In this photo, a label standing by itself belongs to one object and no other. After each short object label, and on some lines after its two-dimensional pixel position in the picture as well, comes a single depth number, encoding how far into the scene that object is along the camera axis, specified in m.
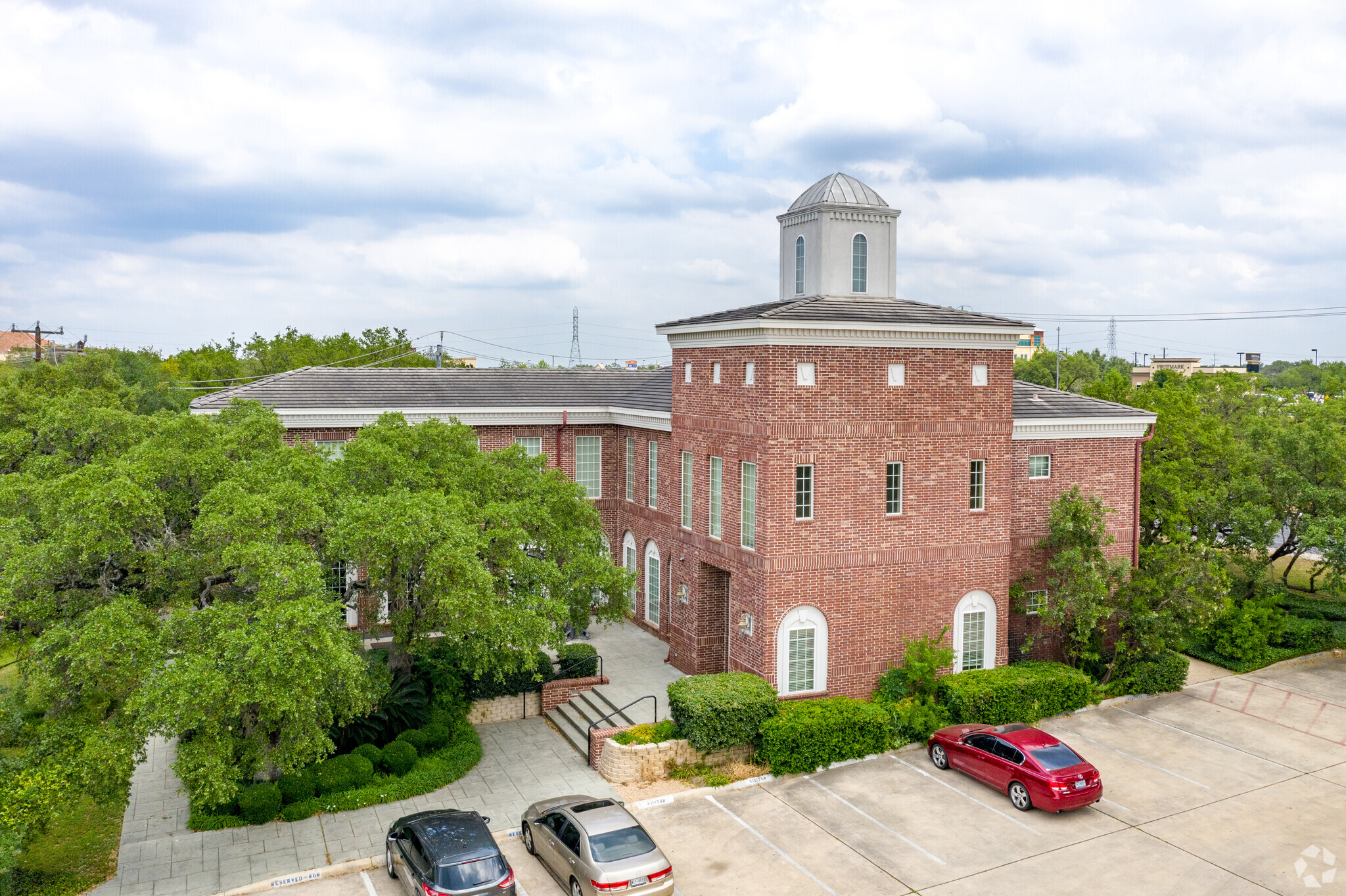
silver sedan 15.19
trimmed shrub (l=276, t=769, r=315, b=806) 19.28
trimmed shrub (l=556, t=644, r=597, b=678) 25.69
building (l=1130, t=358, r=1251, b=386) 142.88
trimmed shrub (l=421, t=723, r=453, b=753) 21.89
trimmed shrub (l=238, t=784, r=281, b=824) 18.72
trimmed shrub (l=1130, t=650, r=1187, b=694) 25.94
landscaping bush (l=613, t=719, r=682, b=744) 21.00
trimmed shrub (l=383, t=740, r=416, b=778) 20.67
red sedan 18.62
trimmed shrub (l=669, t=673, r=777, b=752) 20.84
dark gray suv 14.96
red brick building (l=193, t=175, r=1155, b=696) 23.08
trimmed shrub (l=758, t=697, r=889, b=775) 21.00
